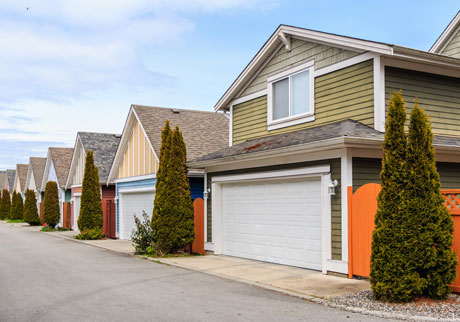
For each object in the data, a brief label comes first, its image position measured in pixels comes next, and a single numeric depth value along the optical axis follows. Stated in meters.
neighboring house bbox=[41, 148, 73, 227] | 39.91
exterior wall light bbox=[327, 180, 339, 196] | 11.97
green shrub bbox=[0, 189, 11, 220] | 58.22
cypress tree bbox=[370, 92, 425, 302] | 8.80
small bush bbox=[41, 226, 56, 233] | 34.57
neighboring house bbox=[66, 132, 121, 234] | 30.84
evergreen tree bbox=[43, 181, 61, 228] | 35.98
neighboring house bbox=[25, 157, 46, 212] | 49.67
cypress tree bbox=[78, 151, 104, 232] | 26.86
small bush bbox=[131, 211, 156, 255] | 18.14
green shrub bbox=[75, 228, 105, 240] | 26.00
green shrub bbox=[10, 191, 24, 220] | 51.24
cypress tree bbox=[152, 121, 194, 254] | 16.83
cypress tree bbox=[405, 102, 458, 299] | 8.80
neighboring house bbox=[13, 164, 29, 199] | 62.72
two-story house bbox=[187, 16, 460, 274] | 12.13
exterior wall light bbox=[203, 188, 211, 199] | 17.37
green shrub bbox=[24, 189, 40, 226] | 42.47
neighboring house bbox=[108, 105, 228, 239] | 22.32
